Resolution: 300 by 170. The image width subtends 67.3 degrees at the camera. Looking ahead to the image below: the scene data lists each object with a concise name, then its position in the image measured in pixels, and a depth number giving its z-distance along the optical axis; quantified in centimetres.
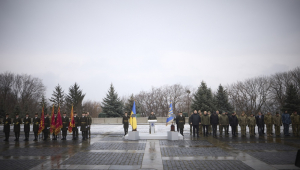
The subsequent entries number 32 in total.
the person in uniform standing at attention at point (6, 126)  1620
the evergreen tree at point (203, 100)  3760
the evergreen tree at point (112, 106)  4694
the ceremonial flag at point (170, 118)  1796
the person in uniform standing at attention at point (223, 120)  1886
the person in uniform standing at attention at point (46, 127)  1683
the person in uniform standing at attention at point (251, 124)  1866
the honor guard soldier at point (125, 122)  1878
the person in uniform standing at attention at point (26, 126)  1641
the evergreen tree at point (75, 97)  6289
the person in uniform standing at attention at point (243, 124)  1837
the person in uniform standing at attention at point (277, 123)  1833
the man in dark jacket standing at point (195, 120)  1794
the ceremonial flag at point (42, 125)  1652
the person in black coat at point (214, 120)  1827
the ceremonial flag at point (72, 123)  1694
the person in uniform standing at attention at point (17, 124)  1617
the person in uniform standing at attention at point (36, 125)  1658
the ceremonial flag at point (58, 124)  1686
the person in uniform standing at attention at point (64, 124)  1717
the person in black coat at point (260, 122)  1898
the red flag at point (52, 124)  1677
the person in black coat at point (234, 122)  1853
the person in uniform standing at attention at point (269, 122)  1836
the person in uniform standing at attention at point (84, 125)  1678
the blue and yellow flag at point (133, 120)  1696
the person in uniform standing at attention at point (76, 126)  1716
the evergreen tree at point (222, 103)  3794
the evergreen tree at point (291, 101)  2980
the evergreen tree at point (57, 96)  6788
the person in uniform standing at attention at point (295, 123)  1802
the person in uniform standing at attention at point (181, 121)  1804
